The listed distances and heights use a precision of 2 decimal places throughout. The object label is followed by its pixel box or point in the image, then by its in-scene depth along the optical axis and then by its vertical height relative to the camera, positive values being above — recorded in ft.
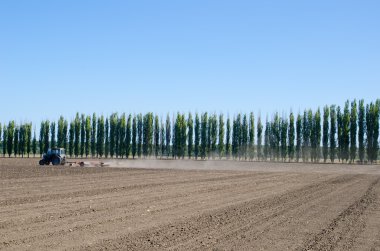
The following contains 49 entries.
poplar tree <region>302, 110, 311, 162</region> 339.98 +14.22
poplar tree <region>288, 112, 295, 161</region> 344.39 +14.26
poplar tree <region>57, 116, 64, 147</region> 398.42 +17.94
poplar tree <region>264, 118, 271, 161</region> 354.47 +11.28
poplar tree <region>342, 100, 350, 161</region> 325.73 +16.39
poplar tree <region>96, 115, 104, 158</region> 387.14 +13.07
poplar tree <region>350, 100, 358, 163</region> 323.78 +18.39
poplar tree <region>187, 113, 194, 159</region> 379.55 +15.69
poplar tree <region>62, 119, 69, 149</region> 397.19 +17.92
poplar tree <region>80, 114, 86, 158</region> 385.91 +15.39
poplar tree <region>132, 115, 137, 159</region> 384.06 +14.83
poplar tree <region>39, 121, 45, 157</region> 401.29 +13.91
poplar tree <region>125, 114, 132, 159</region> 381.52 +13.93
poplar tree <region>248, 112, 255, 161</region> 361.92 +15.58
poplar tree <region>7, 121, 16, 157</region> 390.01 +13.64
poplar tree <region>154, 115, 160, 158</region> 384.56 +15.74
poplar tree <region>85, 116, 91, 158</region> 386.32 +14.94
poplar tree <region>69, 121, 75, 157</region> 388.84 +13.33
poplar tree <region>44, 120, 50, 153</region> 401.90 +16.31
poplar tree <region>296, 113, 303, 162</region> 344.28 +14.99
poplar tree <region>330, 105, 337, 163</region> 328.08 +17.33
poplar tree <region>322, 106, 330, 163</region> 330.89 +15.71
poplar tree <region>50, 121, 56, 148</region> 401.84 +15.22
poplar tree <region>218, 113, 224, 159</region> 370.55 +12.54
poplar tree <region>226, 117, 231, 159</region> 371.15 +12.66
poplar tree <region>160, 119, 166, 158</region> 383.45 +11.82
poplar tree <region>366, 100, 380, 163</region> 318.24 +17.58
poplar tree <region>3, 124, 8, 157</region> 394.52 +10.99
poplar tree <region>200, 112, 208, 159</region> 373.61 +14.81
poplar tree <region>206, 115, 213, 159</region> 373.28 +14.12
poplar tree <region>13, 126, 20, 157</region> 390.36 +10.96
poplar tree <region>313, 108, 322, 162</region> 339.57 +16.92
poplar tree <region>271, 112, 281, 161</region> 352.90 +15.87
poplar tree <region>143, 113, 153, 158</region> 383.65 +16.38
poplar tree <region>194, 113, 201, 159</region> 376.27 +15.63
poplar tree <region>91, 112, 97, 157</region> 387.71 +14.68
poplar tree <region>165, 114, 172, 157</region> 382.30 +17.27
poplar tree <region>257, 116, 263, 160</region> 356.81 +13.64
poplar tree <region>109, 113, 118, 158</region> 384.64 +17.06
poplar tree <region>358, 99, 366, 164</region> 321.15 +18.32
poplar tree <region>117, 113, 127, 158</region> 383.86 +15.53
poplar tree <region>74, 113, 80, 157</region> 385.58 +16.04
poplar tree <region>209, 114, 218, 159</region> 374.02 +17.87
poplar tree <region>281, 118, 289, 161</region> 348.53 +12.89
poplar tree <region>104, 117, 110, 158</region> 384.68 +12.39
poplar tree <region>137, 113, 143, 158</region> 383.16 +17.20
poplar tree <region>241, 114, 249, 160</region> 365.20 +14.04
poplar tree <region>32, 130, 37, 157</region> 386.26 +6.73
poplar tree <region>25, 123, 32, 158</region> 387.84 +13.32
